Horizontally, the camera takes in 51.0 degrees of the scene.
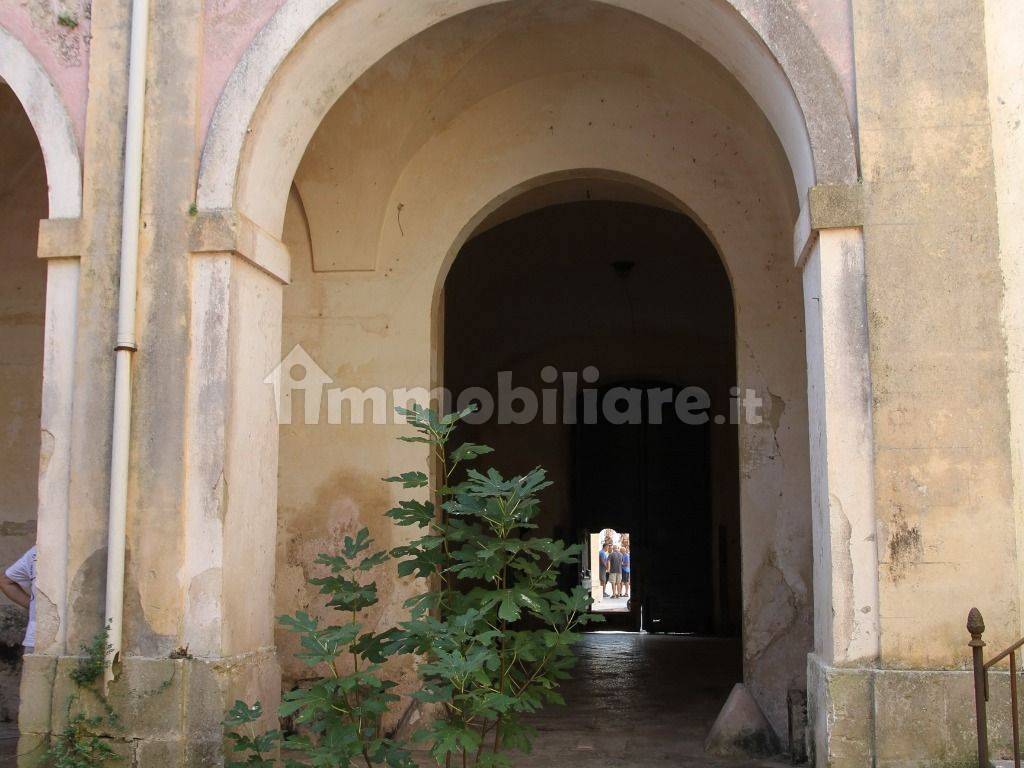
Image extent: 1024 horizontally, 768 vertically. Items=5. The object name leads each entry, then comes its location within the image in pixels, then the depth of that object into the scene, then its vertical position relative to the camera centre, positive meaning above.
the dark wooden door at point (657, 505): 15.50 -0.10
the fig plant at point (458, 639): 4.86 -0.66
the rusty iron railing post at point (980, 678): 4.75 -0.79
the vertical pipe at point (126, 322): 5.75 +0.98
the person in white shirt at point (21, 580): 6.36 -0.47
